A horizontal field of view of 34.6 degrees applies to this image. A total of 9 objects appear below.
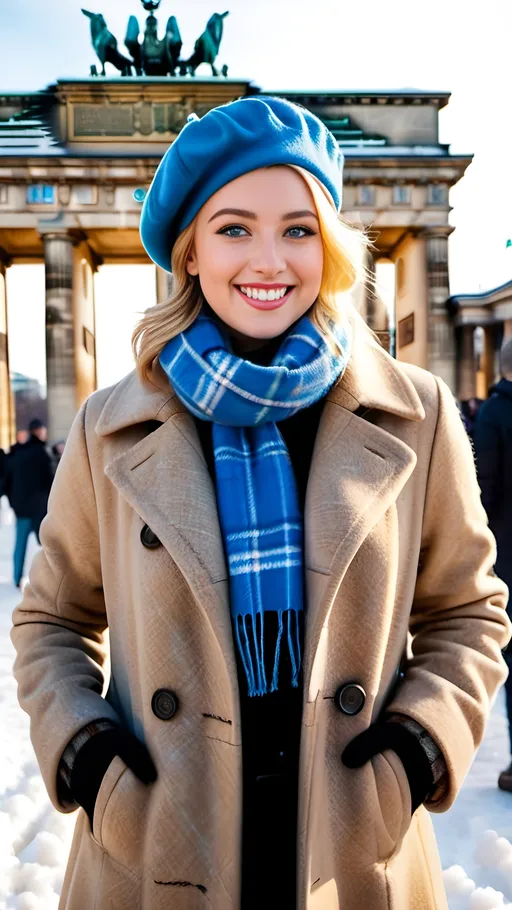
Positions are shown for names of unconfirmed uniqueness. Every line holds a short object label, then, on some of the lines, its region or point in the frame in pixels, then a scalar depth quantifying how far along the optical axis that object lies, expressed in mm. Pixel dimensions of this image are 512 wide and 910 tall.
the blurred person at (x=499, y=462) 4332
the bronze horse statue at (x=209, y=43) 24453
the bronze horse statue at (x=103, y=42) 24531
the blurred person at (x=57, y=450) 14344
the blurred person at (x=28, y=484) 8711
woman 1487
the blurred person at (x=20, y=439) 9519
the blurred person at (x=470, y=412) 14242
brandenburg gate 23203
